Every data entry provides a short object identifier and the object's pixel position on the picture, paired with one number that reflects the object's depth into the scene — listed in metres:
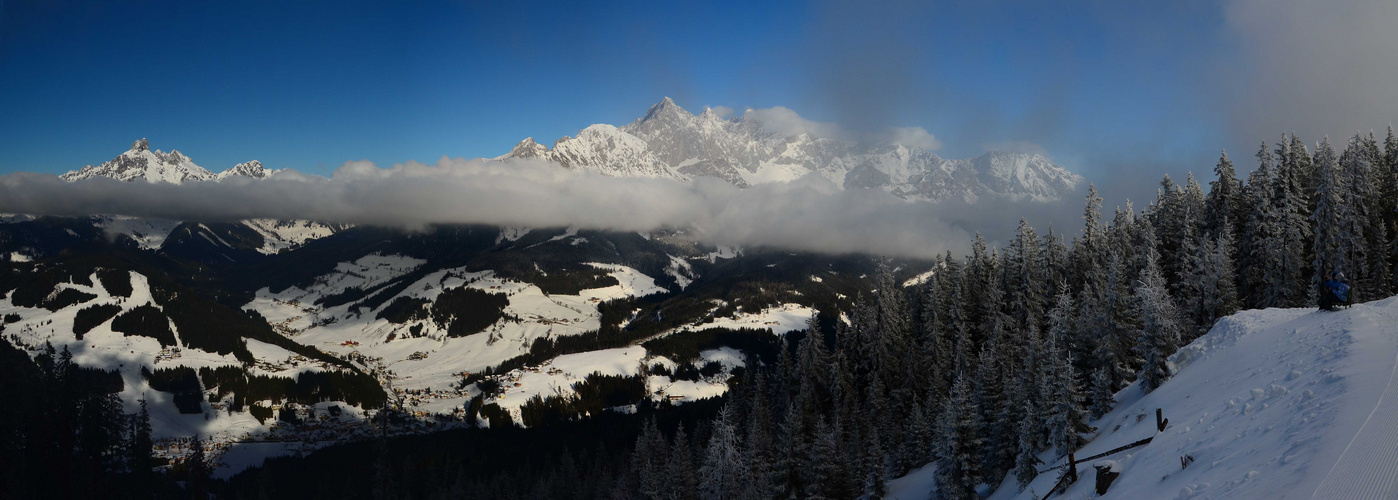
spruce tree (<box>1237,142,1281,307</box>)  63.62
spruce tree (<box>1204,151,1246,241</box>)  73.19
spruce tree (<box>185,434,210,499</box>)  111.50
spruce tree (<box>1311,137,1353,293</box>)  59.59
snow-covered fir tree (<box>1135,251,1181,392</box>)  38.19
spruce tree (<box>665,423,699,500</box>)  66.19
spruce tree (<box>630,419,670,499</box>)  71.94
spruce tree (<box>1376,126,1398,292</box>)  60.66
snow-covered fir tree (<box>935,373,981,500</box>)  47.69
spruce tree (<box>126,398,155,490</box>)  87.00
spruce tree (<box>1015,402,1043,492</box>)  39.66
